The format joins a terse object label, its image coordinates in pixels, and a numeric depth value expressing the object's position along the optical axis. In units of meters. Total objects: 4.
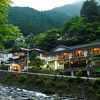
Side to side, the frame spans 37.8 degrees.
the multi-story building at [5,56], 71.46
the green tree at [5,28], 7.80
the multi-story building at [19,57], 59.47
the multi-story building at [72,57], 37.41
